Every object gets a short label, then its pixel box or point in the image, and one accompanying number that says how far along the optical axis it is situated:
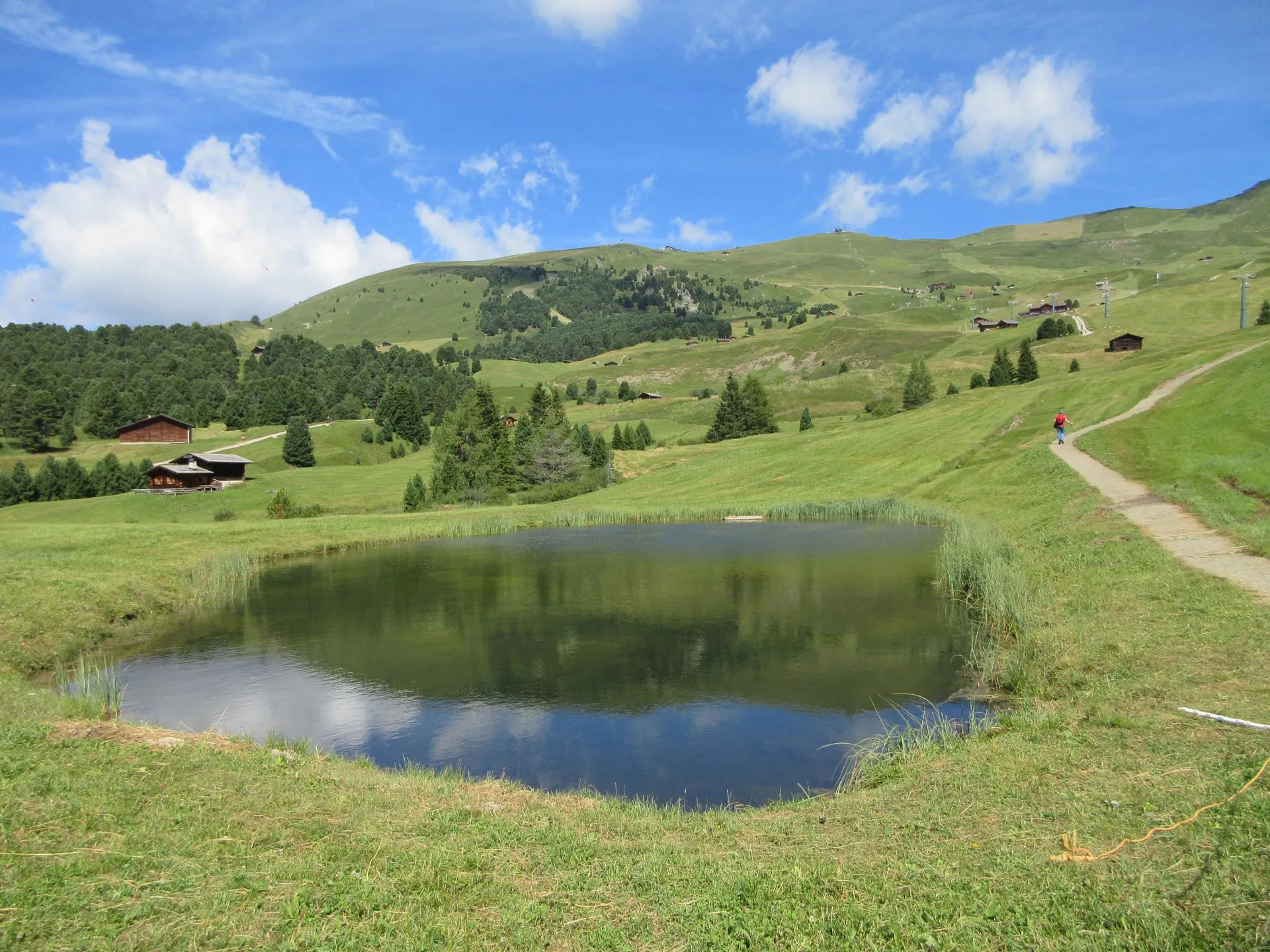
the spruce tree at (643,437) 99.69
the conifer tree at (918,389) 96.75
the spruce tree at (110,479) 93.88
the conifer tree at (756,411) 99.44
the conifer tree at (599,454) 86.19
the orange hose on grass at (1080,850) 7.78
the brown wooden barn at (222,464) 92.62
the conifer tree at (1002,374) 95.06
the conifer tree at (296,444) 109.88
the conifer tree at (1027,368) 93.25
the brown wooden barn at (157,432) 121.06
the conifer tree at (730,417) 99.62
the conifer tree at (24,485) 89.38
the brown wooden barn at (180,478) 86.50
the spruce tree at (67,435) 123.16
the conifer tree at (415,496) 72.75
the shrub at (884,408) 92.31
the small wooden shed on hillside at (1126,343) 101.69
